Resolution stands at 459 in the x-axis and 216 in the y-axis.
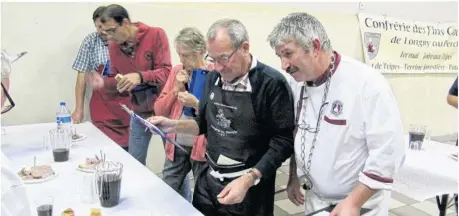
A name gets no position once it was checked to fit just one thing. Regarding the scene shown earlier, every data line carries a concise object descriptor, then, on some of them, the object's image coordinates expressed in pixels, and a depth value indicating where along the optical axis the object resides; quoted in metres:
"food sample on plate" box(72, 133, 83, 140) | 2.35
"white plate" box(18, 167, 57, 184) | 1.62
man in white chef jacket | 1.23
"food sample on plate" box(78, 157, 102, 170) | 1.80
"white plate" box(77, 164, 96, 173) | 1.76
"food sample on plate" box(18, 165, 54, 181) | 1.66
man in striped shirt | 2.88
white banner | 4.67
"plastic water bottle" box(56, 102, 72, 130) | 2.36
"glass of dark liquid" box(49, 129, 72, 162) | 1.94
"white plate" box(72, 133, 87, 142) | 2.33
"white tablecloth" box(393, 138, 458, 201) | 2.06
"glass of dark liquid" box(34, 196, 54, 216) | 1.29
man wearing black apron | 1.49
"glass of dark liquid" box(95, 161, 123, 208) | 1.40
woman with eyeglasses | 2.03
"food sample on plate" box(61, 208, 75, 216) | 1.30
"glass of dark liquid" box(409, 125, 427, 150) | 2.47
